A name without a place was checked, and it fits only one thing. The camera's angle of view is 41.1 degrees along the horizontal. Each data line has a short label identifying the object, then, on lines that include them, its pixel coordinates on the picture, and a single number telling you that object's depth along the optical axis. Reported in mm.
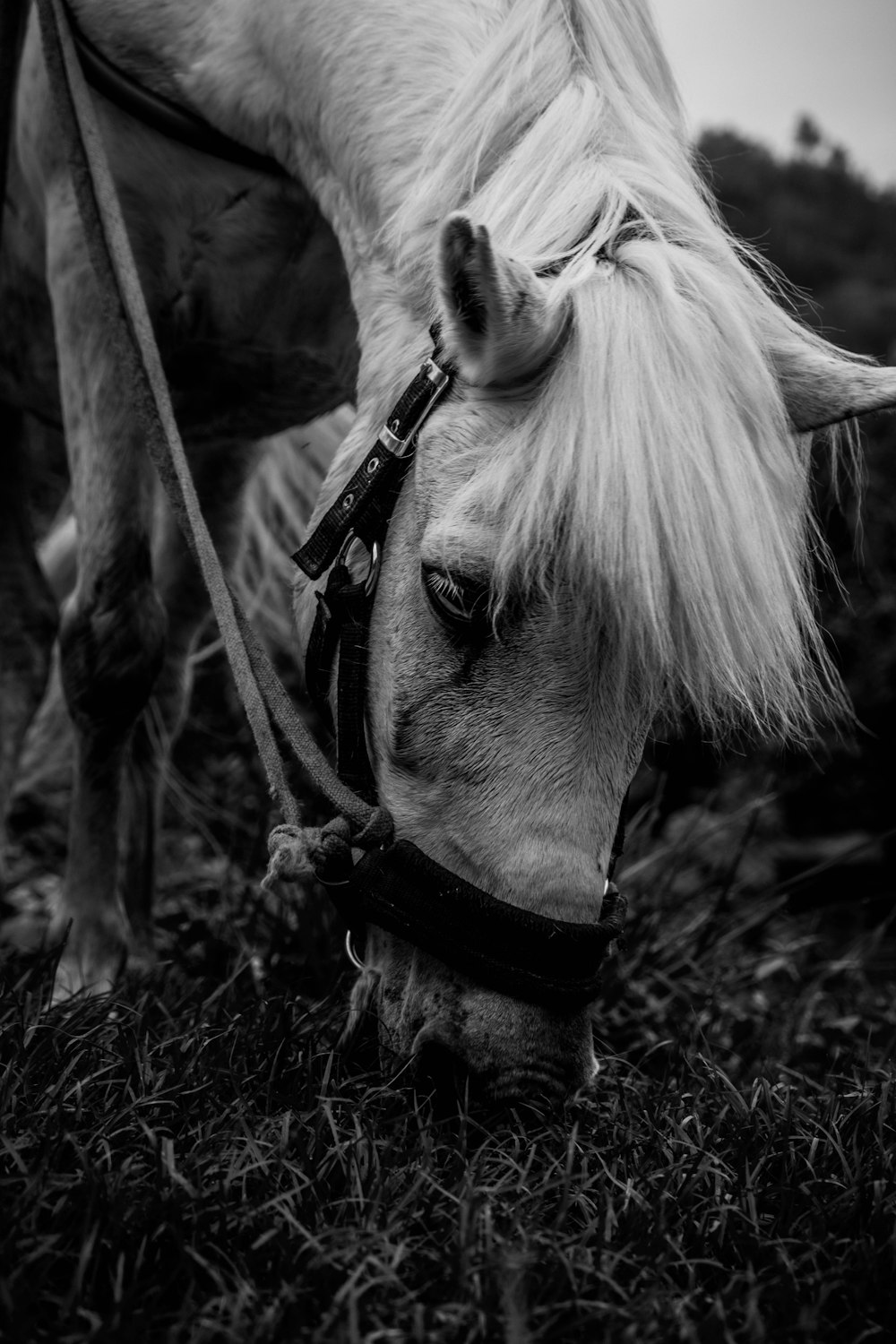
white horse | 1621
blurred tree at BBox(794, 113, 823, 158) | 29781
